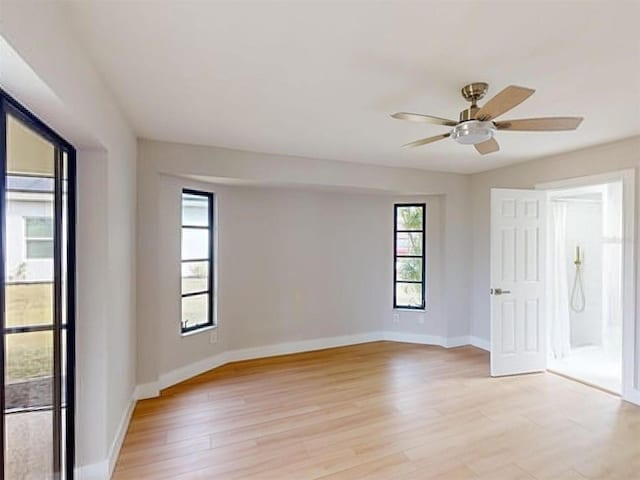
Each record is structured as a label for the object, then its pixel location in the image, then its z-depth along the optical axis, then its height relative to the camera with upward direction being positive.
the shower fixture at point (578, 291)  5.28 -0.74
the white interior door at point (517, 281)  4.18 -0.47
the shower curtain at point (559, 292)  4.77 -0.67
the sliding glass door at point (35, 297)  1.53 -0.29
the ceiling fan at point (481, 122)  2.15 +0.74
